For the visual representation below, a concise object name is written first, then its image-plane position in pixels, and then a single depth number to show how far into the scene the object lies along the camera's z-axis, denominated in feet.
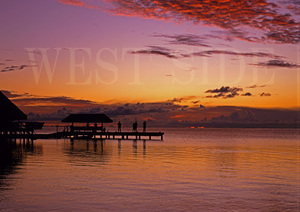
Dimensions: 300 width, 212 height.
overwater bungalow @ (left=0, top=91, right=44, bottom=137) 155.02
